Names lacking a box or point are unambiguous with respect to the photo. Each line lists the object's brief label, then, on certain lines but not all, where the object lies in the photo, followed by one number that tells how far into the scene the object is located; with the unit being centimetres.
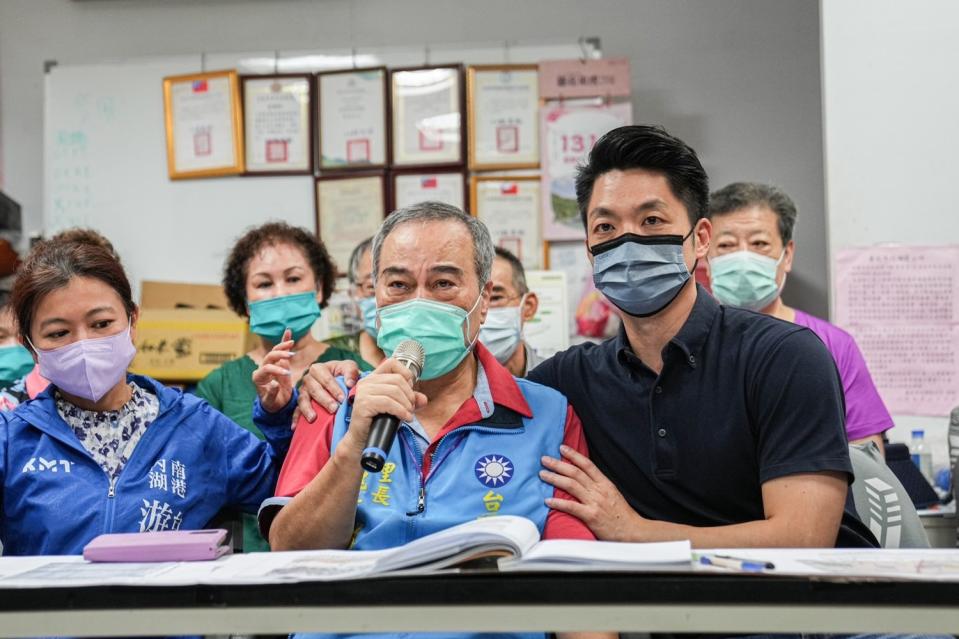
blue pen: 103
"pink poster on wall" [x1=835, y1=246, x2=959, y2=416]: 325
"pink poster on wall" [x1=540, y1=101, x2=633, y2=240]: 427
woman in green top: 265
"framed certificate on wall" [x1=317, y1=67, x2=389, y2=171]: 441
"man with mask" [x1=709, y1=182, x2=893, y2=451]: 289
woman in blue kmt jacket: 177
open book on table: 103
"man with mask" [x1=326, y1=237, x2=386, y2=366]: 291
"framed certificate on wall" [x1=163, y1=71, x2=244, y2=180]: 445
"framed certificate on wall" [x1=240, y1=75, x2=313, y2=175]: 445
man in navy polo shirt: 157
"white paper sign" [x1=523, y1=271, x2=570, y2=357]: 396
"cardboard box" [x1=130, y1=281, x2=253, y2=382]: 379
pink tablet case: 120
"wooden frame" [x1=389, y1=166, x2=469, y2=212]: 437
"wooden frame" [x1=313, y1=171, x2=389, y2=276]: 439
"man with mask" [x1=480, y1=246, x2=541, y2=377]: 287
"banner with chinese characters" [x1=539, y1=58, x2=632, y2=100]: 426
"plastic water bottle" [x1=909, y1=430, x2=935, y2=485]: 317
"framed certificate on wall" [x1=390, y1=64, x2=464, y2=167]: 437
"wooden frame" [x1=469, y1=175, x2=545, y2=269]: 430
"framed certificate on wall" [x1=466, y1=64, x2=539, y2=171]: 432
